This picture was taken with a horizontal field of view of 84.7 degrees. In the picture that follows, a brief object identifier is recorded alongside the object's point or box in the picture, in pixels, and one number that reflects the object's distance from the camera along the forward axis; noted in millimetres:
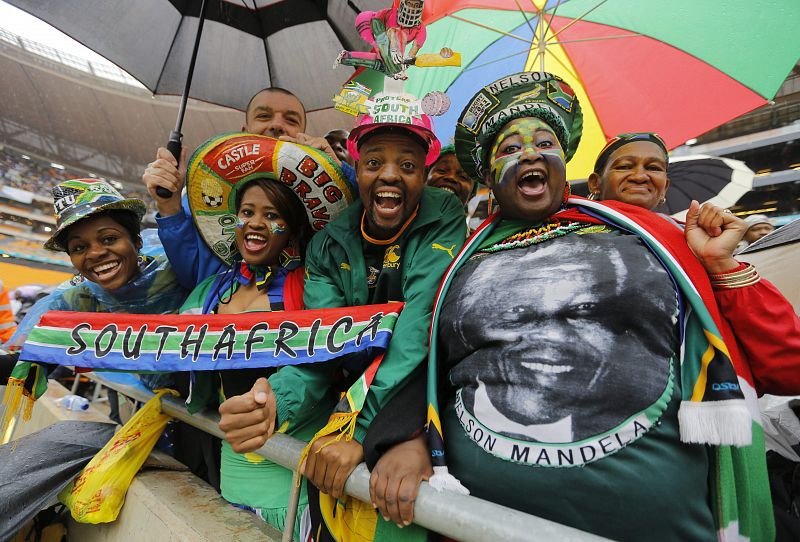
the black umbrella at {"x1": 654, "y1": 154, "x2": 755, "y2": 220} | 4555
